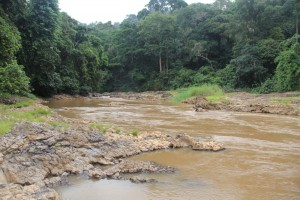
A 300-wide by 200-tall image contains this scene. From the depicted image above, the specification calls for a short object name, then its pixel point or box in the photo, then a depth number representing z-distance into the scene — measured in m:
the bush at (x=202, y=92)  29.60
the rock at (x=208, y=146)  10.46
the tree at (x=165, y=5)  64.00
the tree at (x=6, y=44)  16.16
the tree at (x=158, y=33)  47.66
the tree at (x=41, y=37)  24.70
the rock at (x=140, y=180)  7.38
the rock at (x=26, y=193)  5.50
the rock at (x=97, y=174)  7.59
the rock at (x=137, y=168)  8.01
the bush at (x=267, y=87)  33.73
